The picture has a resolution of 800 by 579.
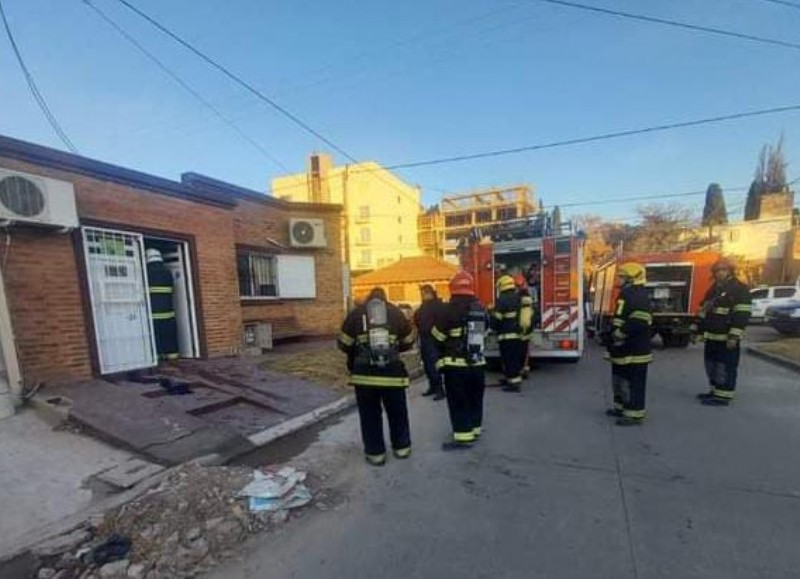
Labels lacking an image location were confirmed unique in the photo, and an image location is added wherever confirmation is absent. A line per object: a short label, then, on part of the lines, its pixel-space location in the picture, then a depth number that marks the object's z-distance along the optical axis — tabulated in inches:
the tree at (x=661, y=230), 1441.9
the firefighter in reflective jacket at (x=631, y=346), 215.0
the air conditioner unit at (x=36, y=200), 213.5
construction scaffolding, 1899.6
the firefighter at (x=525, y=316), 298.4
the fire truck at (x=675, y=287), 455.8
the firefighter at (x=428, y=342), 288.5
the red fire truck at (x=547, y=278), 335.3
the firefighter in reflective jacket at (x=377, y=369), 177.3
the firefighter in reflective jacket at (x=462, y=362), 192.2
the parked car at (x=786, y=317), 527.7
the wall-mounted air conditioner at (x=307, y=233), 478.3
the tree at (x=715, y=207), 1675.7
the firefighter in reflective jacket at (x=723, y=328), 244.3
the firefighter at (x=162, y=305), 306.2
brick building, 226.7
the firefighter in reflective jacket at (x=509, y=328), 292.2
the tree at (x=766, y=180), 1595.7
